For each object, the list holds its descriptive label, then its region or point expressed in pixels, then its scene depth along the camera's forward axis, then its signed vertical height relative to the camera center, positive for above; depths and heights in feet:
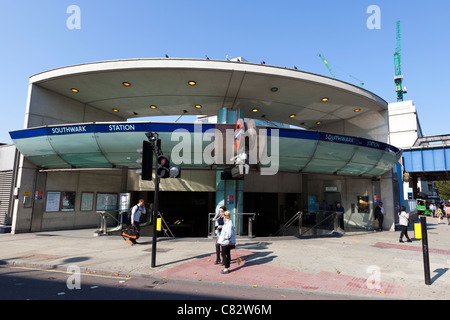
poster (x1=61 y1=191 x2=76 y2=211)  54.44 -1.58
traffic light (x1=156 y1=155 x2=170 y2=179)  26.78 +2.94
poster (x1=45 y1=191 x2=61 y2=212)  52.19 -1.58
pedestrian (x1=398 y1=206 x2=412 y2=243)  39.60 -2.98
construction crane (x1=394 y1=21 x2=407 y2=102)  366.84 +178.67
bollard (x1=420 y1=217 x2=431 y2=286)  20.92 -4.13
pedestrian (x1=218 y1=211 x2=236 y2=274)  24.31 -4.10
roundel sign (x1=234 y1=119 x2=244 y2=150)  38.61 +9.71
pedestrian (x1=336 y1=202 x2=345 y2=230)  51.60 -2.92
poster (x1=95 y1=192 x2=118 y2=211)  60.85 -1.60
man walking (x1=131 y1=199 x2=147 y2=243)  37.81 -2.77
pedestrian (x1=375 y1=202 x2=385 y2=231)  55.06 -2.92
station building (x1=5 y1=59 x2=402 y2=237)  43.39 +9.88
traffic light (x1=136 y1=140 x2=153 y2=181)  26.91 +3.52
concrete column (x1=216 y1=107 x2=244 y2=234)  51.75 +0.58
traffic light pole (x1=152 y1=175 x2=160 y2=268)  25.46 -2.20
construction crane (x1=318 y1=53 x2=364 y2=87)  255.17 +132.69
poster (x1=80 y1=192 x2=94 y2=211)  57.50 -1.58
